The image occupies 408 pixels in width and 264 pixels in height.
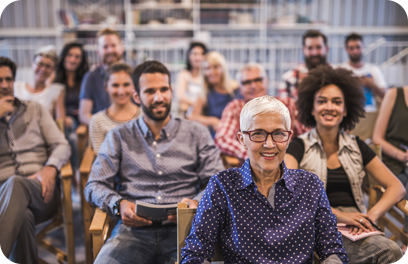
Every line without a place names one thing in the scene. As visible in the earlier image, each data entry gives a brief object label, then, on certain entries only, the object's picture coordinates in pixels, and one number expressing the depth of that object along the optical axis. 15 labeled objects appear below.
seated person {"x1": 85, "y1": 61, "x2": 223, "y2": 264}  1.75
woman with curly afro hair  1.82
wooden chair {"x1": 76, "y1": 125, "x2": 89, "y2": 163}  2.88
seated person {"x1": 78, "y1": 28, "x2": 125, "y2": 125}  3.19
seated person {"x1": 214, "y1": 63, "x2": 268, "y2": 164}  2.58
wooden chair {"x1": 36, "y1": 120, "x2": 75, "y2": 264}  2.05
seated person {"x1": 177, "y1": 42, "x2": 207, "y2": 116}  4.04
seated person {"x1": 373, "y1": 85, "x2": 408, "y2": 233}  2.35
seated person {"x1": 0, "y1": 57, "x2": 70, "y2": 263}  1.80
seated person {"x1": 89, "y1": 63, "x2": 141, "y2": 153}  2.39
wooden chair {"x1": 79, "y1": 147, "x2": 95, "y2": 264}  2.02
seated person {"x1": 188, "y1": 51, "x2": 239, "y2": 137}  3.41
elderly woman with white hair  1.26
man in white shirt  3.32
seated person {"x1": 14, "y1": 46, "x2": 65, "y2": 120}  3.16
